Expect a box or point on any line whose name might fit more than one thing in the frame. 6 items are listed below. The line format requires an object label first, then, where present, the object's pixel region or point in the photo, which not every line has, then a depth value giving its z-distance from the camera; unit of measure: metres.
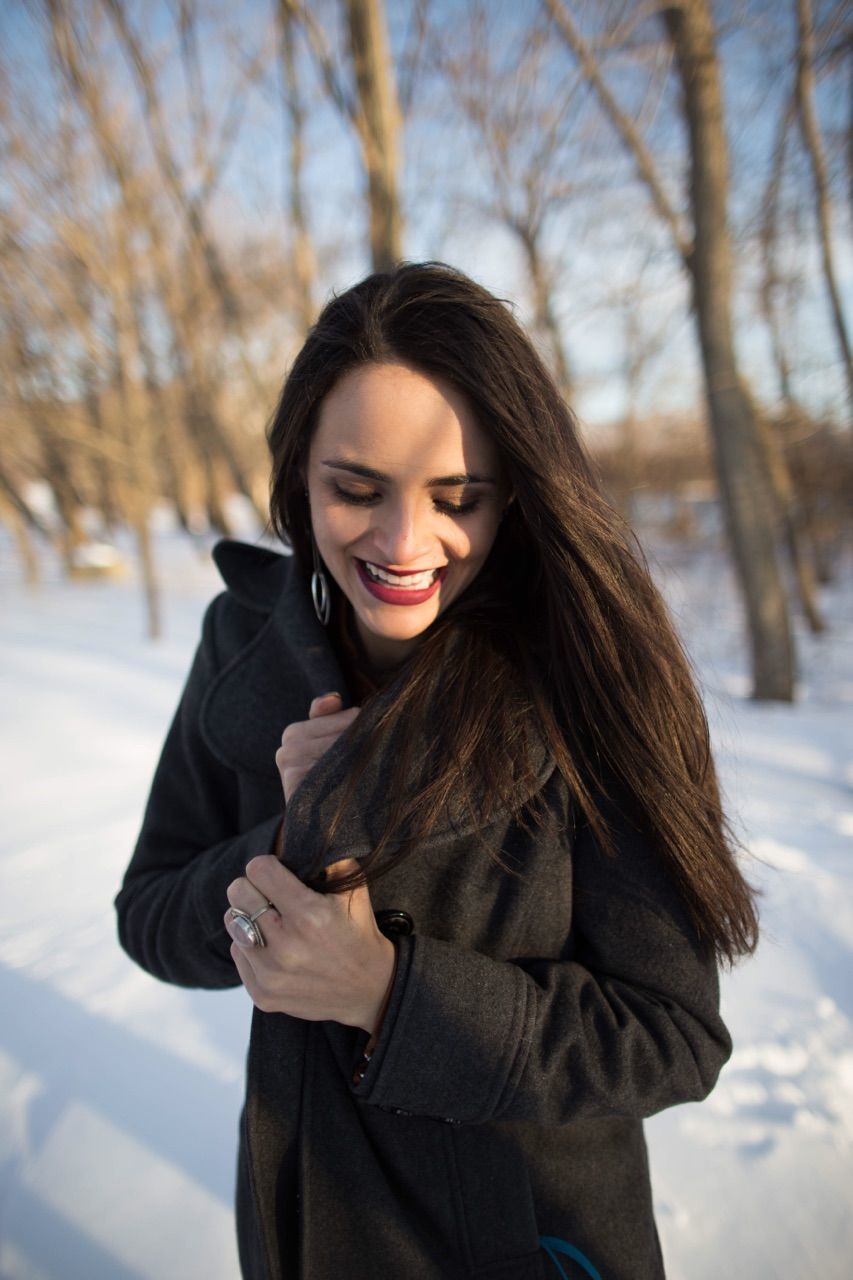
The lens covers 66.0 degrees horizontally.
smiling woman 0.85
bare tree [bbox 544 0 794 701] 4.81
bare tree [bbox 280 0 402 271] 3.94
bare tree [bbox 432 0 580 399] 5.20
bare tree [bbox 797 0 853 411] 4.37
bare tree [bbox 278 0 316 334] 5.73
